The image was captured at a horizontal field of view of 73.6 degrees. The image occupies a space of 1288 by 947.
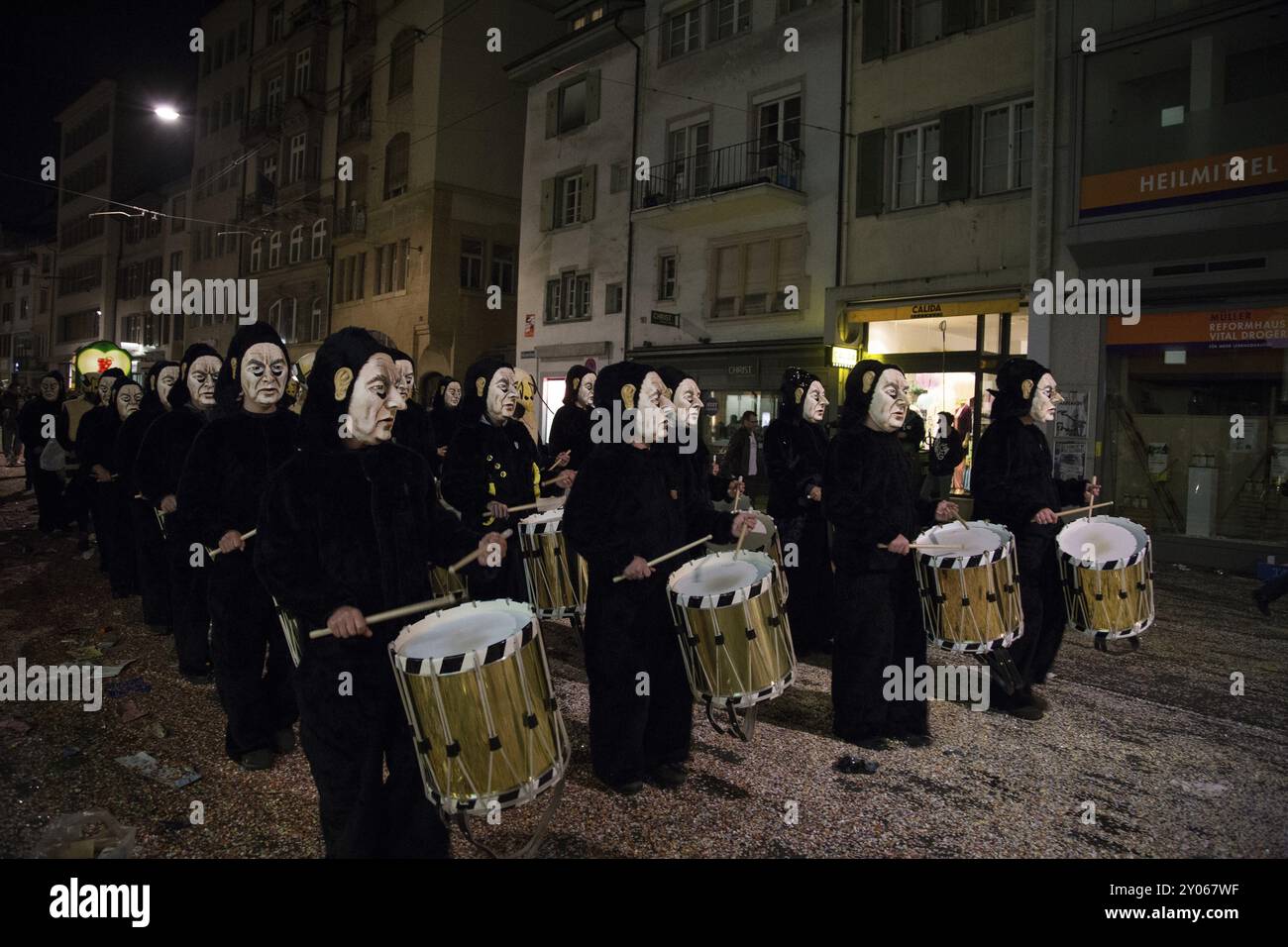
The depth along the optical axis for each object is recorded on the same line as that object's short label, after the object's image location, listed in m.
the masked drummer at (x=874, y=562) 4.65
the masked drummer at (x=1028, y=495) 5.28
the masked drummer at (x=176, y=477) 5.46
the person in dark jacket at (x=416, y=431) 7.45
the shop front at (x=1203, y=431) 10.95
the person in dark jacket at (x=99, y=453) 8.71
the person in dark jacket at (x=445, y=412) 8.94
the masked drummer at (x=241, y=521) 4.34
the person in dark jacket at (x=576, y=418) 7.98
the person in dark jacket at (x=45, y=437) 12.39
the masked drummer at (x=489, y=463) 5.95
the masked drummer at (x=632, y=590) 4.06
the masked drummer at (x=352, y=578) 2.91
